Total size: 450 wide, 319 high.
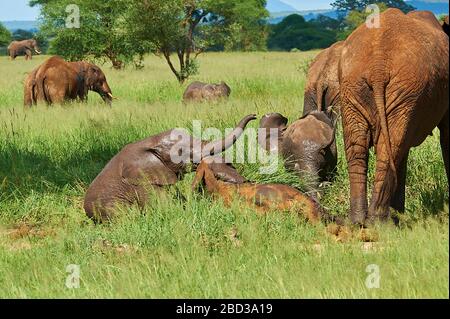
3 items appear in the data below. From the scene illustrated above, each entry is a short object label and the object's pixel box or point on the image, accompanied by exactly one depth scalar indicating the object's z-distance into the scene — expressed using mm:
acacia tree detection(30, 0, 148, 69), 31703
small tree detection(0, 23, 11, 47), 67750
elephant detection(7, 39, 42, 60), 57438
